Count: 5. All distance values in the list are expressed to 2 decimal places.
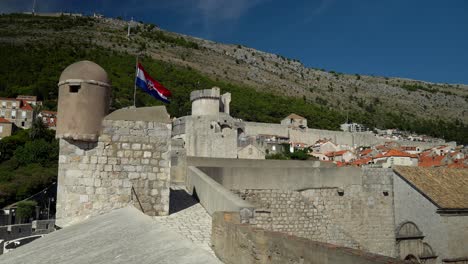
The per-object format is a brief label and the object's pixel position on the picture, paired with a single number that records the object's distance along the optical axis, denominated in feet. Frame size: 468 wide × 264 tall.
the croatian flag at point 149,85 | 42.05
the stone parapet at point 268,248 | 11.59
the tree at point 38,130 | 224.94
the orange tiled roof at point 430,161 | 155.12
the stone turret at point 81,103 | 29.17
